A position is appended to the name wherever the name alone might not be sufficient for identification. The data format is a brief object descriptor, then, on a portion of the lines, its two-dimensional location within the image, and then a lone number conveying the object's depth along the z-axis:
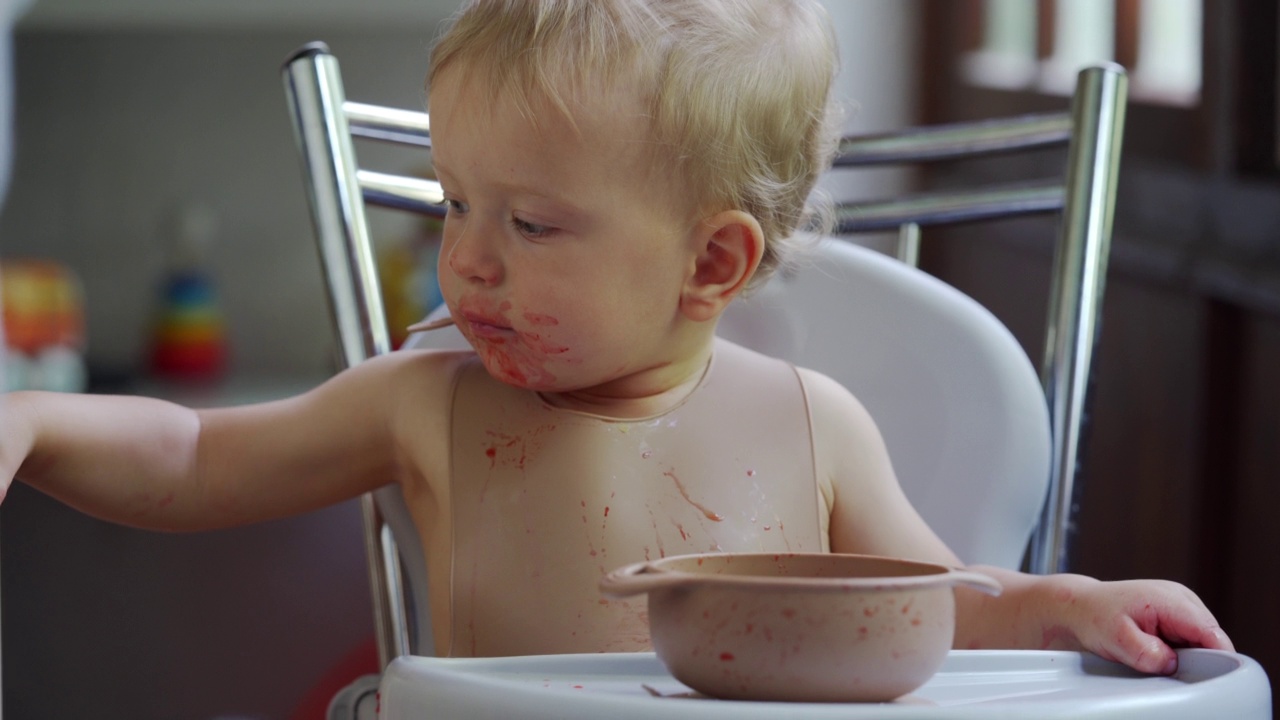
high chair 1.60
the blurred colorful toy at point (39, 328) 3.04
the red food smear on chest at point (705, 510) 1.46
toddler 1.39
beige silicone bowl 1.14
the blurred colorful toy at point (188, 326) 3.35
